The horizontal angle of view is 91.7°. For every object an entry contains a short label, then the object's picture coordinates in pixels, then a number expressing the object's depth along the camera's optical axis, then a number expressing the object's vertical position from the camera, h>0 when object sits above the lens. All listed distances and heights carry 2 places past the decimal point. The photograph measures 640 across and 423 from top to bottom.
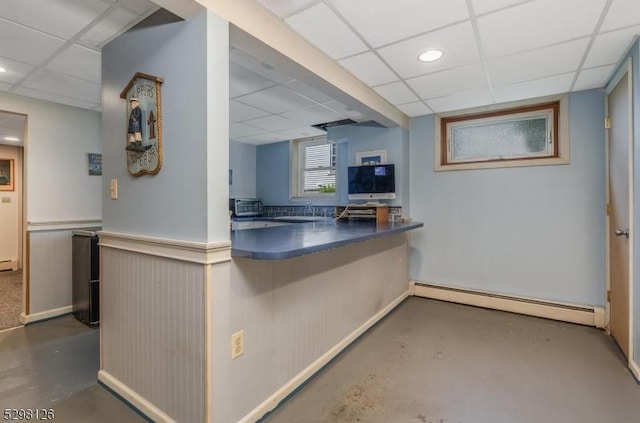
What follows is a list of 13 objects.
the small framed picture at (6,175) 5.44 +0.69
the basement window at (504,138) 3.29 +0.84
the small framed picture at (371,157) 4.07 +0.73
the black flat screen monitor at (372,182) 3.88 +0.38
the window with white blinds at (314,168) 5.11 +0.76
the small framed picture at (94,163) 3.69 +0.61
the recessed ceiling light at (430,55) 2.34 +1.20
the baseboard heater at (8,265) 5.45 -0.90
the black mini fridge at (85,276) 3.12 -0.65
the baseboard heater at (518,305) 3.11 -1.03
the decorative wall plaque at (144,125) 1.72 +0.51
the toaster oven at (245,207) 5.12 +0.10
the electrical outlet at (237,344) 1.62 -0.69
